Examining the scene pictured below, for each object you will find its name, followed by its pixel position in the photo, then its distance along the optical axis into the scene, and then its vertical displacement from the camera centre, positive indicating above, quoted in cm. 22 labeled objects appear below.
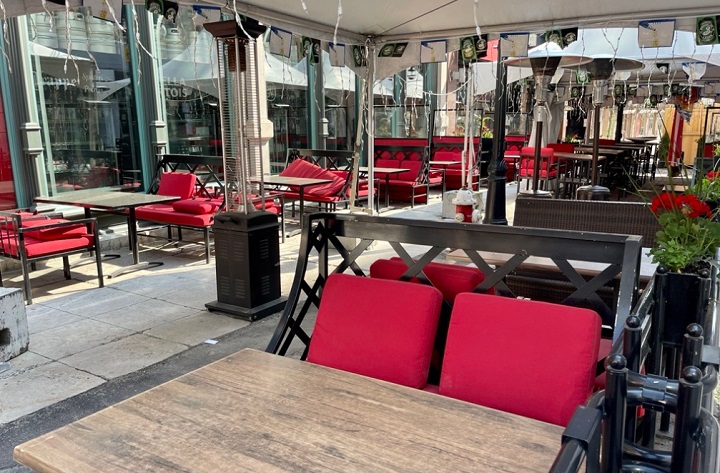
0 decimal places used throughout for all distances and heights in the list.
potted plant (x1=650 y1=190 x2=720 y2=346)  262 -63
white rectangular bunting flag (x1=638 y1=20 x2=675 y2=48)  548 +94
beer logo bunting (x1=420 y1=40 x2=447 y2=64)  668 +96
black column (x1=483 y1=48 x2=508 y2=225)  716 -44
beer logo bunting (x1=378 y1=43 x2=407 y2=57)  697 +102
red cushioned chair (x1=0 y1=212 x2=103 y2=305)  561 -107
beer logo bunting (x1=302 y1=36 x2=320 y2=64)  661 +100
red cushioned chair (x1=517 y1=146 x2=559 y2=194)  1198 -81
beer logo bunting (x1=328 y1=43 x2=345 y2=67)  696 +97
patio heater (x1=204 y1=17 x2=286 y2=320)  518 -73
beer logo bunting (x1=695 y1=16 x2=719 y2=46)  542 +95
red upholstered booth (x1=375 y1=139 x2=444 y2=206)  1192 -85
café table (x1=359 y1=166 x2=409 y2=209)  1035 -70
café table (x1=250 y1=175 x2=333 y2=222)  841 -73
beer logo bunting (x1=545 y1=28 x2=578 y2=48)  605 +101
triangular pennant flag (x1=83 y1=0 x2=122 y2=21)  430 +99
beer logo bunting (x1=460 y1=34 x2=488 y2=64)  643 +96
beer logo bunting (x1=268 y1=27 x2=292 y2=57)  603 +99
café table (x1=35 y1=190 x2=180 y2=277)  652 -77
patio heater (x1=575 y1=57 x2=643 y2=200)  749 +71
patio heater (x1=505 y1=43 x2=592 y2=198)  650 +79
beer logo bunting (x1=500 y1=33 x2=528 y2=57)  622 +96
